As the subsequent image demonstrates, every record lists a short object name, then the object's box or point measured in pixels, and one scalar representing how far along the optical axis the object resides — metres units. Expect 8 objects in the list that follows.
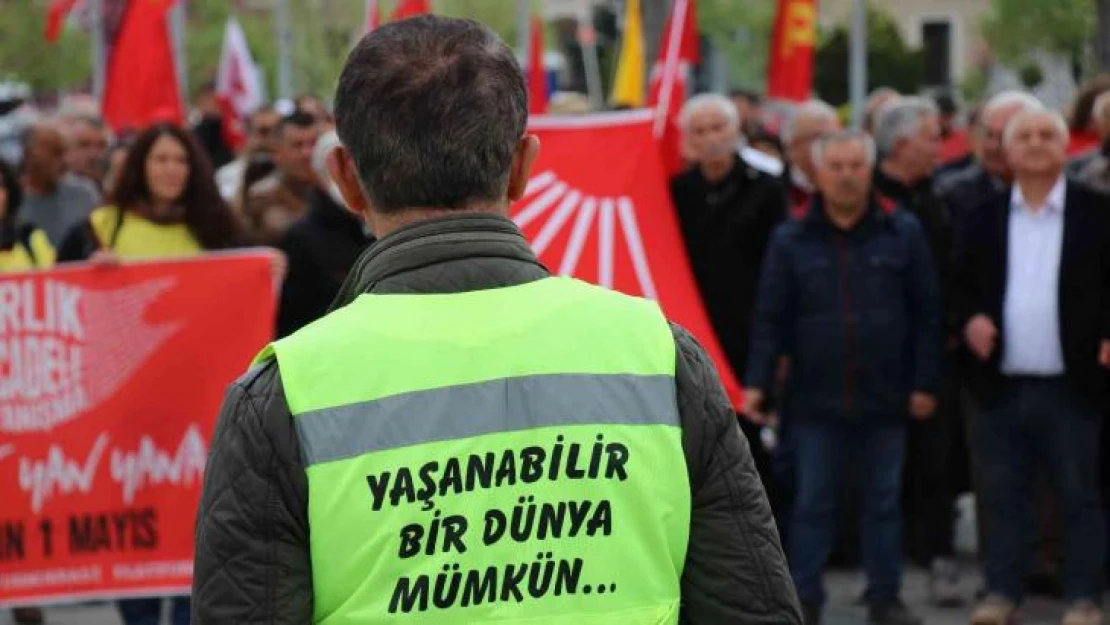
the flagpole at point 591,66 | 43.22
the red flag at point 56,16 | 20.17
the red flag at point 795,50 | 16.72
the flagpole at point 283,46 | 30.23
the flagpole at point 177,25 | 20.23
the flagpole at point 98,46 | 23.05
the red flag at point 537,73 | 14.28
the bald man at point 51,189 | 11.08
